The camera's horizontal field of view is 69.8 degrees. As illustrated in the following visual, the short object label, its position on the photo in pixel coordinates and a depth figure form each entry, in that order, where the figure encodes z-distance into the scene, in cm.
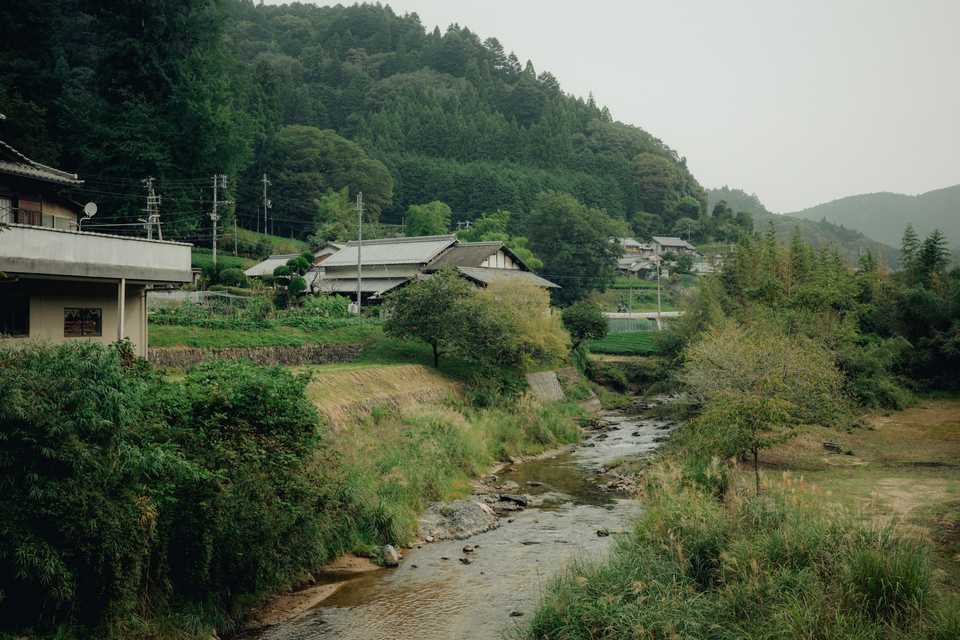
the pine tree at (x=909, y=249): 4481
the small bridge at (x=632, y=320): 6059
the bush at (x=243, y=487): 1175
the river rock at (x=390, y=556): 1554
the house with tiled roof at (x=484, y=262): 4378
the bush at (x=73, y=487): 916
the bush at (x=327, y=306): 3644
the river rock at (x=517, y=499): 2079
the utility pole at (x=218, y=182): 4372
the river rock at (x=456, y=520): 1781
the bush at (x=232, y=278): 4112
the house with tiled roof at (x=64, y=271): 1655
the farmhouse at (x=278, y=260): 5094
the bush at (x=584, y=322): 4438
